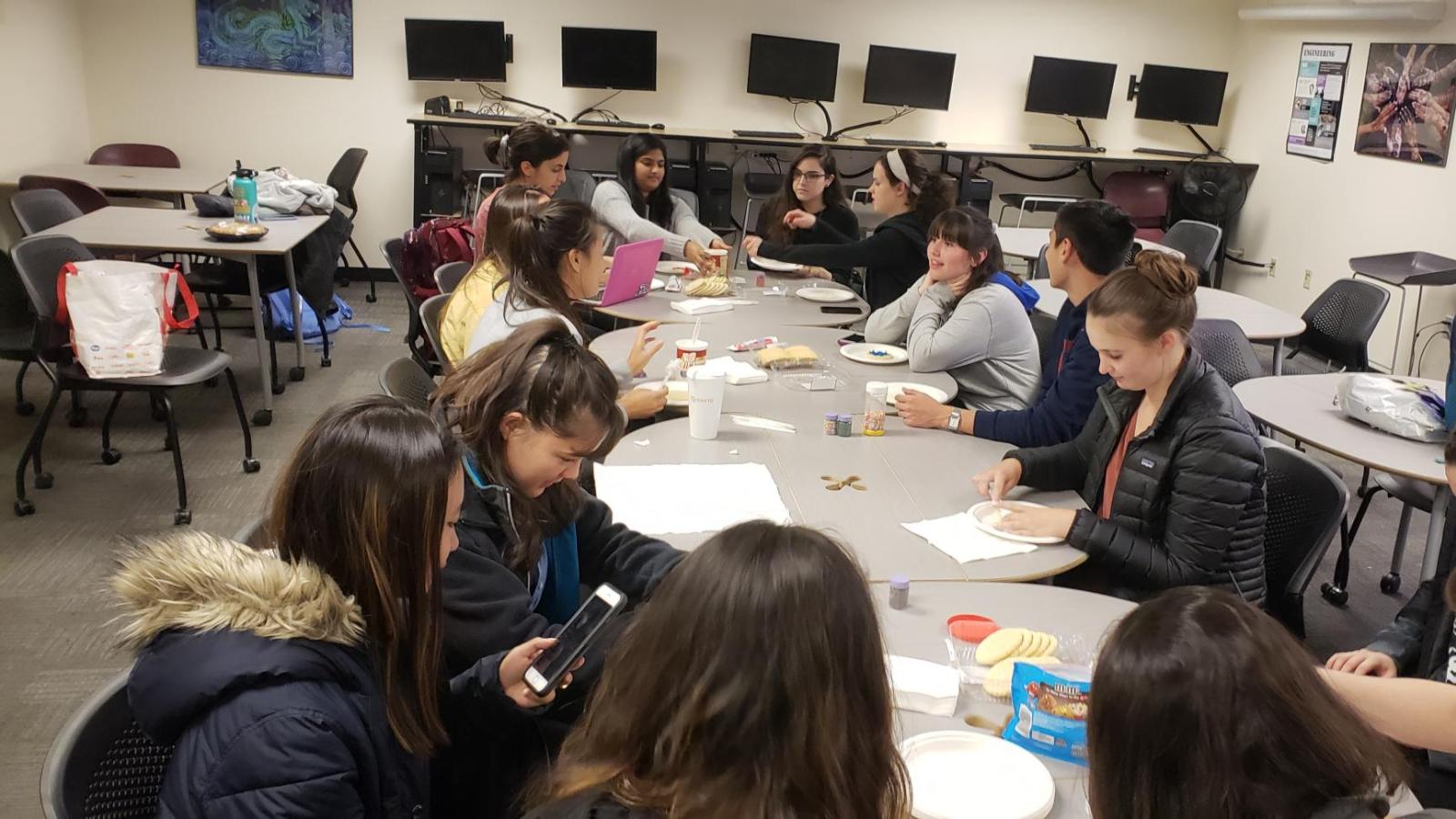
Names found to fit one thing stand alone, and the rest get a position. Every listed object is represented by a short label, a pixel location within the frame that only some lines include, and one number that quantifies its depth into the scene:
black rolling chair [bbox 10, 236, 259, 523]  3.66
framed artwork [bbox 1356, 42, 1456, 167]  6.27
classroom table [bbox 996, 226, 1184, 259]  6.07
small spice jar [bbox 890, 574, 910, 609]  1.84
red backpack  4.46
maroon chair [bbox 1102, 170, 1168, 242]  8.09
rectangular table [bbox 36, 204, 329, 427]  4.50
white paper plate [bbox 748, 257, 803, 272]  5.03
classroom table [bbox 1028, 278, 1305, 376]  4.46
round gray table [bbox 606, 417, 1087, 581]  2.03
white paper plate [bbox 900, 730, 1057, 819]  1.33
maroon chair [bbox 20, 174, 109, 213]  5.87
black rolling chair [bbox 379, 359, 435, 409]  2.48
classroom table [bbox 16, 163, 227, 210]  5.98
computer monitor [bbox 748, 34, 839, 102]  7.83
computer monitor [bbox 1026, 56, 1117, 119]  8.14
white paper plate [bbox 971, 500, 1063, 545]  2.12
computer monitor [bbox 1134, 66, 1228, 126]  8.24
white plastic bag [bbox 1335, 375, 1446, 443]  3.11
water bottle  4.89
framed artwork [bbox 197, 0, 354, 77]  7.28
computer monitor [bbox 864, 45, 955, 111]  7.95
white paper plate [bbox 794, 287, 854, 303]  4.48
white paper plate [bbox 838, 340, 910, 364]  3.46
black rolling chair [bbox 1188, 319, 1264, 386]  3.81
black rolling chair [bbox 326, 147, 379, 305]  6.97
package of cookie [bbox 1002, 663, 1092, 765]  1.45
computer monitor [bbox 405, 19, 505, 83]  7.37
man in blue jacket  2.77
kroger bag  3.59
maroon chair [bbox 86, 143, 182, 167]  7.07
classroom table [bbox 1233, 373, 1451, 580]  2.94
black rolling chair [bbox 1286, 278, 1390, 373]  4.48
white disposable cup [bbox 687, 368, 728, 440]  2.61
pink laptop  3.98
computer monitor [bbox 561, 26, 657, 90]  7.56
